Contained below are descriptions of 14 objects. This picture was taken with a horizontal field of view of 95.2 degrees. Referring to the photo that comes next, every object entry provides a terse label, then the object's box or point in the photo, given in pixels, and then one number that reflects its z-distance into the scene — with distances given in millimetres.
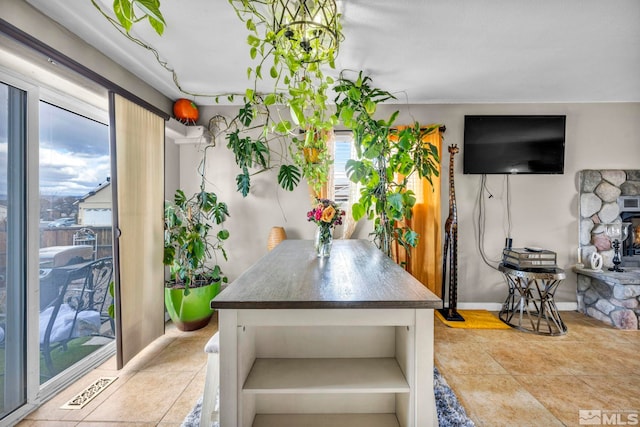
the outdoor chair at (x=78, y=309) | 1898
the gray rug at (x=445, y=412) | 1575
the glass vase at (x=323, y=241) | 1660
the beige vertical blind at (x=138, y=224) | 2062
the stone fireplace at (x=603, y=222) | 2984
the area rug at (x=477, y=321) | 2781
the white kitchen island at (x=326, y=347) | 950
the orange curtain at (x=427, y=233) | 3086
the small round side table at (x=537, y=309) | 2555
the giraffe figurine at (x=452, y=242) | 2889
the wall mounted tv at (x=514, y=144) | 3121
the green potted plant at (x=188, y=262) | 2623
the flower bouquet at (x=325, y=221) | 1601
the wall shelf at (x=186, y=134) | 2901
